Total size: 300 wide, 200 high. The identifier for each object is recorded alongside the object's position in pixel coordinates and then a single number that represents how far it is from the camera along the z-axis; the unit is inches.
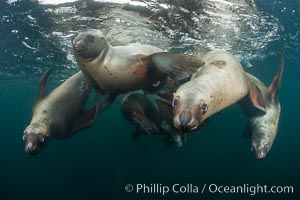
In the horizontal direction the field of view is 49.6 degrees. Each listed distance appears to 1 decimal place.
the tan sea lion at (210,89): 166.2
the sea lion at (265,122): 299.4
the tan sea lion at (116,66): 233.2
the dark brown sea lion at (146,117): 262.5
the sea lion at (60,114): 279.1
